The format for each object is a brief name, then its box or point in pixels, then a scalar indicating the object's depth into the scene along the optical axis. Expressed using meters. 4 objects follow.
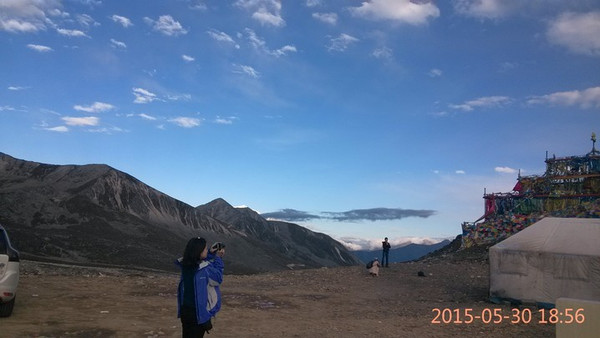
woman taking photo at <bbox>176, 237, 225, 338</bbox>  5.11
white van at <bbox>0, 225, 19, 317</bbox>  7.64
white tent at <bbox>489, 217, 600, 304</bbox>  12.18
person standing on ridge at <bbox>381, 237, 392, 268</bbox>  22.91
